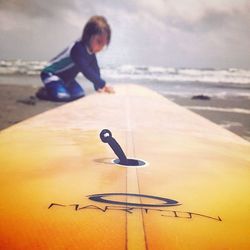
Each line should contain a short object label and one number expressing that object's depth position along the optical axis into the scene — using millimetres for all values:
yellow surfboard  358
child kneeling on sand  2168
